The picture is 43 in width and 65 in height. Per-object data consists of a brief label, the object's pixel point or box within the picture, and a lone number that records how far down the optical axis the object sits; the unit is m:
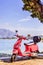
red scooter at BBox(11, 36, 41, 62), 4.11
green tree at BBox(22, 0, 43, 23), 4.20
